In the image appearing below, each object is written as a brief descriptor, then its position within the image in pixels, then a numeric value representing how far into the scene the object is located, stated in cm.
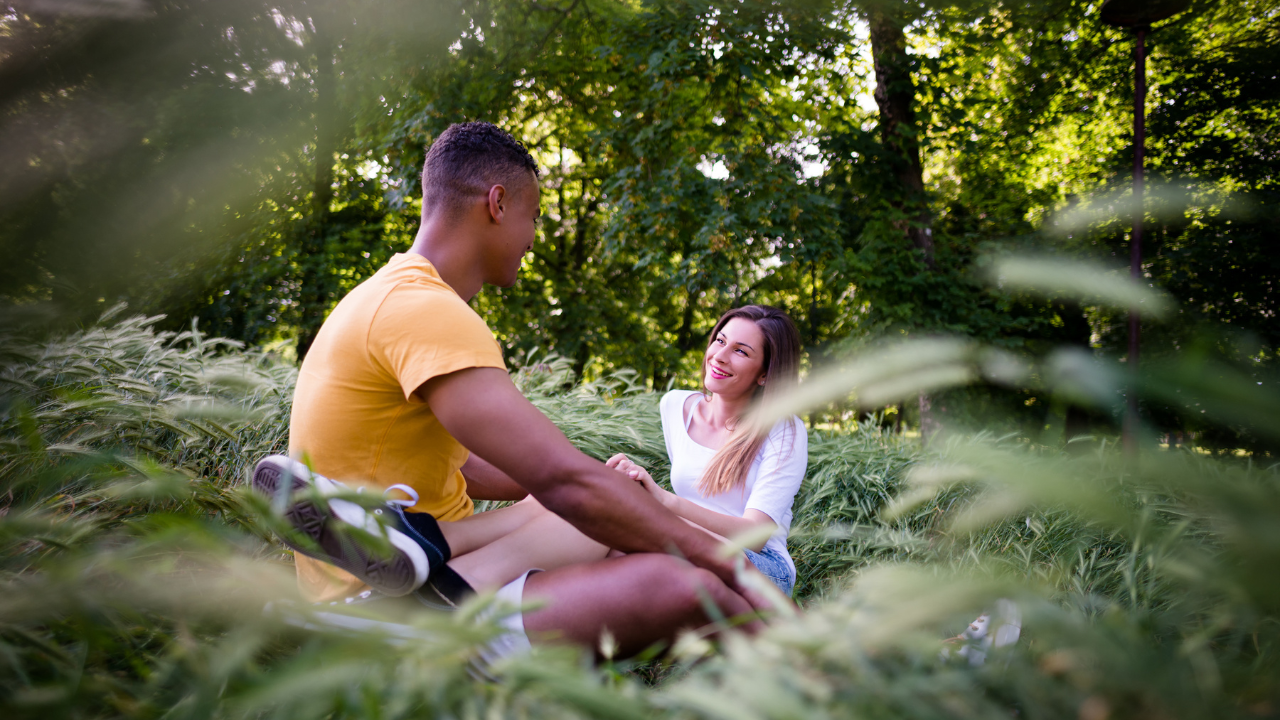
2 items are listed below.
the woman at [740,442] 207
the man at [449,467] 115
